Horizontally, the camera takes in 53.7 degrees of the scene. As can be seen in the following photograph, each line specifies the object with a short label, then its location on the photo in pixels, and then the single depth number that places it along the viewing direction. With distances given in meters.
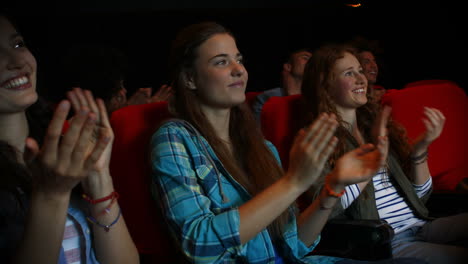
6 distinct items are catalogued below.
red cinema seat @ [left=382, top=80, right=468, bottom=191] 2.20
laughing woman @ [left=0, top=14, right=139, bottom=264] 0.77
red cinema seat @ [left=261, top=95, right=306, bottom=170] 1.79
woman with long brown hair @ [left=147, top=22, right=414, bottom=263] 1.10
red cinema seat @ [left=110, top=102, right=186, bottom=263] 1.37
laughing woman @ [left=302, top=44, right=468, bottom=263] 1.65
